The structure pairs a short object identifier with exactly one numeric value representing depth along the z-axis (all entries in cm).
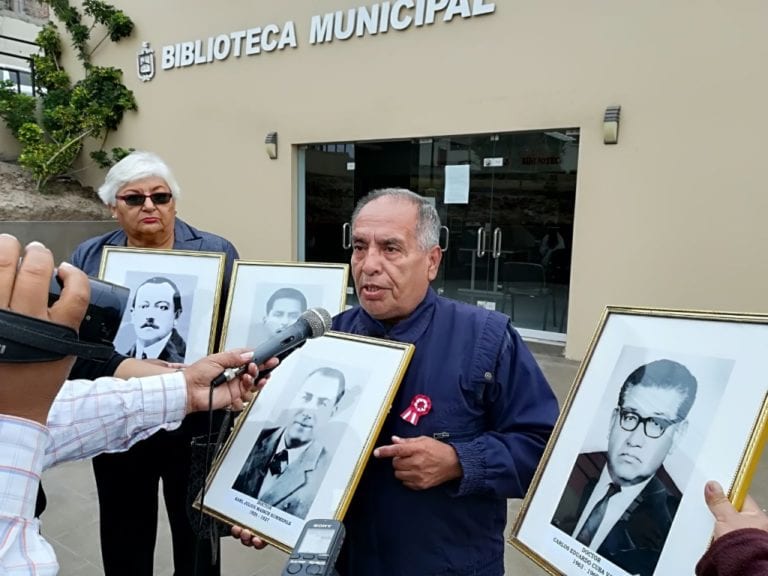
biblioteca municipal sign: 600
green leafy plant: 910
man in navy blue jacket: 124
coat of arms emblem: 878
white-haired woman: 198
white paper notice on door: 674
